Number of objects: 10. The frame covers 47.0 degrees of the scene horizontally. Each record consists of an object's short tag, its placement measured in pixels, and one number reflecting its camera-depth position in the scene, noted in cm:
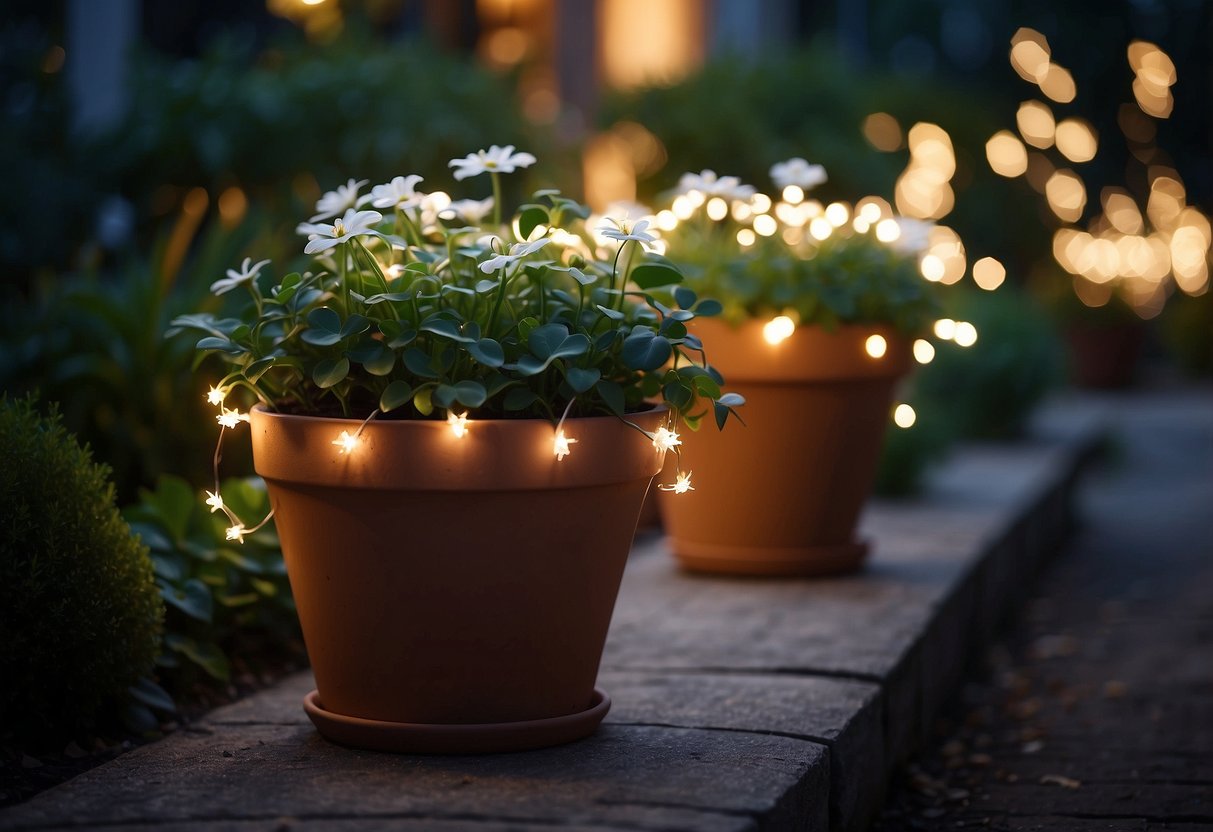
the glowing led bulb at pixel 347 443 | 173
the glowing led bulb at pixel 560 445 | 173
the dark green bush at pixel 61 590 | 184
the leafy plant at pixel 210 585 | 219
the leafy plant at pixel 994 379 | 601
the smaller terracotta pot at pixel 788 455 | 289
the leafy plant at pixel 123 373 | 308
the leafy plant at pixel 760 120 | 563
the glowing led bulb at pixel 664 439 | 186
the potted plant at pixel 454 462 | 174
